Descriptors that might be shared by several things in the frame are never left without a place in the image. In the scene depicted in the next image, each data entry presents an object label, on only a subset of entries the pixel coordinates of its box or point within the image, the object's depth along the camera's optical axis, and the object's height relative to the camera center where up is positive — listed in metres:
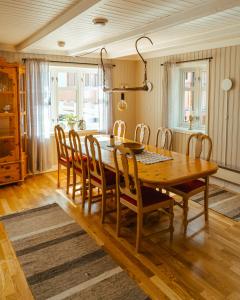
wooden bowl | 3.60 -0.40
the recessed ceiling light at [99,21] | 2.91 +1.00
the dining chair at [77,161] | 3.76 -0.63
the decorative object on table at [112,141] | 4.09 -0.35
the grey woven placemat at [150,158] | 3.19 -0.48
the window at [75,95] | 5.57 +0.44
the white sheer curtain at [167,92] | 5.42 +0.49
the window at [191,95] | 5.14 +0.42
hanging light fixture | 3.52 +0.15
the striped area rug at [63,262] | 2.23 -1.34
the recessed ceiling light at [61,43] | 4.18 +1.10
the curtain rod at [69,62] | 5.05 +1.04
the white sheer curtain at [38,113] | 4.99 +0.06
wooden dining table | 2.58 -0.53
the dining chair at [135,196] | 2.66 -0.80
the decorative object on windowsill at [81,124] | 5.84 -0.16
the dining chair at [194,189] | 3.02 -0.78
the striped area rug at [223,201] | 3.63 -1.18
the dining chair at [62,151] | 4.22 -0.54
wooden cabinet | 4.52 -0.08
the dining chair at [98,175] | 3.31 -0.72
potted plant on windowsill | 5.60 -0.07
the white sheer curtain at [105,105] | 5.88 +0.24
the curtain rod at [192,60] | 4.61 +1.00
